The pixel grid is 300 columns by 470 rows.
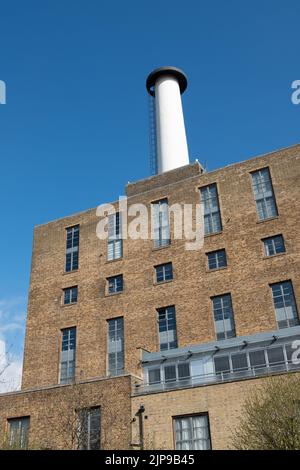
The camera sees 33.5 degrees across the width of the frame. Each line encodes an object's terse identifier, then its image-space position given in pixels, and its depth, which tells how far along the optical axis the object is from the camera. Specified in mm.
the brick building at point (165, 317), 25625
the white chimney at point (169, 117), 43031
